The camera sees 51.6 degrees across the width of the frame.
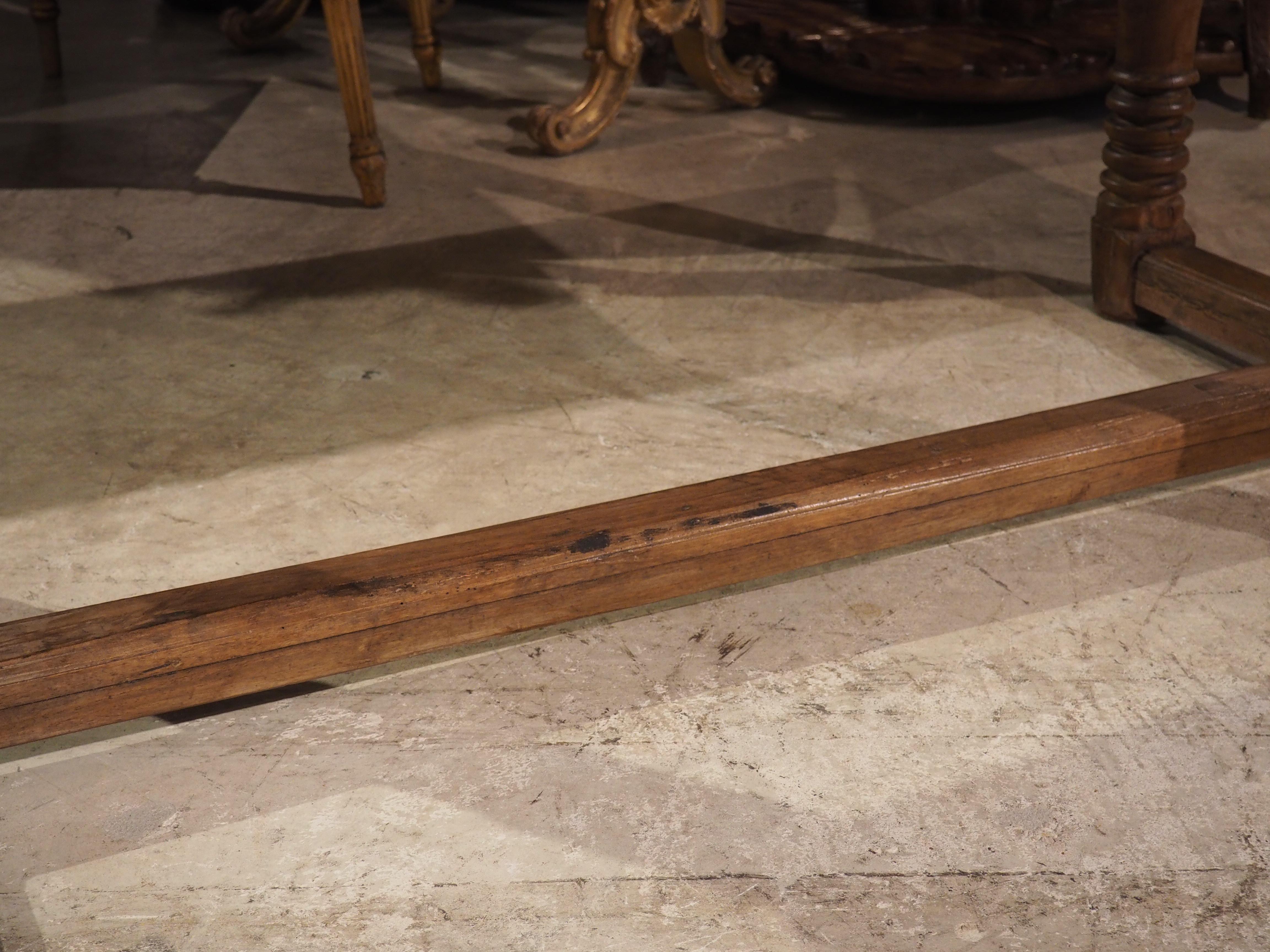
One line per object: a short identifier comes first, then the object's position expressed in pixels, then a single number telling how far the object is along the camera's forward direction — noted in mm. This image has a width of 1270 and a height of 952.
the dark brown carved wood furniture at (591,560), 1122
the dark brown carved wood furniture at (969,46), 2756
